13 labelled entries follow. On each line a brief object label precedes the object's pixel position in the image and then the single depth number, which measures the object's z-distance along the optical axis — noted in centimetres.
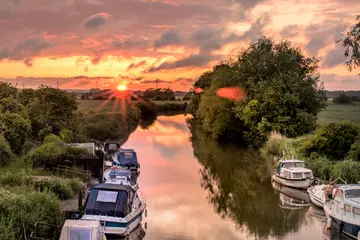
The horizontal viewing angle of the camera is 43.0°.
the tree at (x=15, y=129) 3238
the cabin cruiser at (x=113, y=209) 2070
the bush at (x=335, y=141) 3850
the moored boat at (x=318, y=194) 2747
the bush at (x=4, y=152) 2925
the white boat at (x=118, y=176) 2897
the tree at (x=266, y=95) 5447
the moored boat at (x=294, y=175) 3306
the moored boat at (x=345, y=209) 2180
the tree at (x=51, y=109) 4125
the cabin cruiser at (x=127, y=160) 3691
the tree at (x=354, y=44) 3384
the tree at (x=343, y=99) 10094
